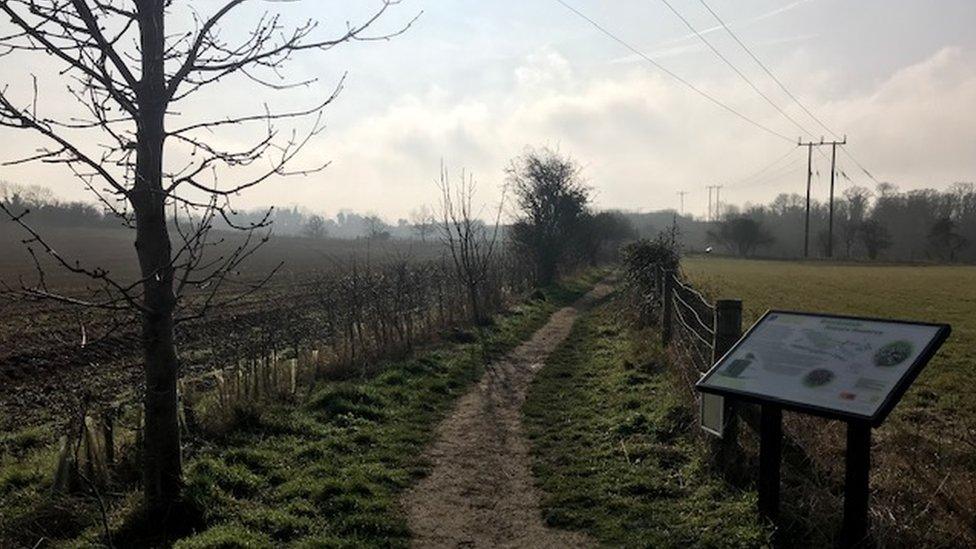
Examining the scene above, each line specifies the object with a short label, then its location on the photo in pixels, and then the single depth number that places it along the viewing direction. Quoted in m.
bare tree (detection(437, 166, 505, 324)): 18.33
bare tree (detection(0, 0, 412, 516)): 4.74
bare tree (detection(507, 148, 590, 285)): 34.59
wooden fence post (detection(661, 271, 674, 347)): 13.00
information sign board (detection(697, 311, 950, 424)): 4.24
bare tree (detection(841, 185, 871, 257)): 92.06
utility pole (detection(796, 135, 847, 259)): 72.19
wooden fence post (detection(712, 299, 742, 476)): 6.14
